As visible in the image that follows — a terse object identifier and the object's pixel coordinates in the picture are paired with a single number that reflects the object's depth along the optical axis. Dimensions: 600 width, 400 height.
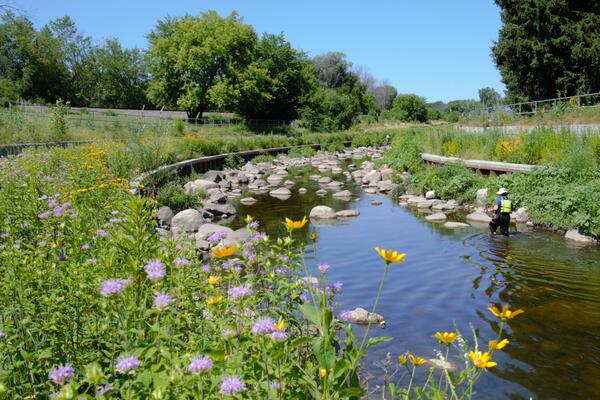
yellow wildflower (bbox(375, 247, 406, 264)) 2.27
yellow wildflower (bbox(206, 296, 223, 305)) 2.42
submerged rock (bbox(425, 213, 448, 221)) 13.81
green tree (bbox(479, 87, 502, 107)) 108.16
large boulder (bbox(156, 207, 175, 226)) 12.04
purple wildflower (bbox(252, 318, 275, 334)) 2.12
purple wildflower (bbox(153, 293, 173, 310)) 2.11
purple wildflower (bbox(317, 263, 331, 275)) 3.12
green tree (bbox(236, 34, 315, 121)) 50.59
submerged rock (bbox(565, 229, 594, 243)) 10.34
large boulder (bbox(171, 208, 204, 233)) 11.91
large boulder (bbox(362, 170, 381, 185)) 22.14
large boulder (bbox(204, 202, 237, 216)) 14.73
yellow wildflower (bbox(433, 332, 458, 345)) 2.45
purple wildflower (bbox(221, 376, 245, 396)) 1.74
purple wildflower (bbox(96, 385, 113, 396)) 1.74
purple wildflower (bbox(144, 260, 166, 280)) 2.35
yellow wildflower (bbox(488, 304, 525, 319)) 2.33
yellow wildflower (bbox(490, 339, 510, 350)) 2.22
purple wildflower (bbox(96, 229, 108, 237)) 3.97
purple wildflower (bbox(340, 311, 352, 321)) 3.15
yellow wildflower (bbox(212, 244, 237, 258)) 2.47
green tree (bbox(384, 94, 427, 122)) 84.50
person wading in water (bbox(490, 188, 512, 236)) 10.85
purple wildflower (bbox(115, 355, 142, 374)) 1.90
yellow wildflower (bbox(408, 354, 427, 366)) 2.54
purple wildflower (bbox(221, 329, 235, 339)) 2.09
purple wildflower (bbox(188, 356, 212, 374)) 1.74
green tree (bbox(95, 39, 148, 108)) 68.00
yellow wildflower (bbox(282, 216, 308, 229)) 2.64
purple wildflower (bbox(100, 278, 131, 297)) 2.17
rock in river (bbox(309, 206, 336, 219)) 14.40
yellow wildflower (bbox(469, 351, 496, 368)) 2.15
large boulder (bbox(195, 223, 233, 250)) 9.83
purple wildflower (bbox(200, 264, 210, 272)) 3.56
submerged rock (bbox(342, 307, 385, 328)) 6.30
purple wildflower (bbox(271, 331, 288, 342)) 2.08
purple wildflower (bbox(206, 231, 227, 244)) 3.78
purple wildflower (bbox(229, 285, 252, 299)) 2.35
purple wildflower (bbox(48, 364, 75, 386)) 1.80
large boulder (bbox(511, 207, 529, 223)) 12.52
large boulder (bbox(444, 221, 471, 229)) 12.69
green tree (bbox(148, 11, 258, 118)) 45.03
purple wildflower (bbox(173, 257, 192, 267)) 2.92
